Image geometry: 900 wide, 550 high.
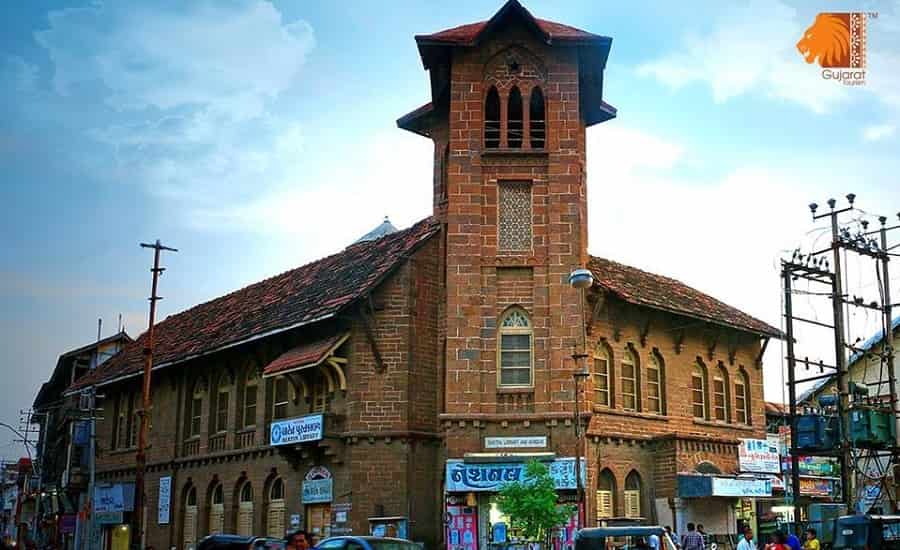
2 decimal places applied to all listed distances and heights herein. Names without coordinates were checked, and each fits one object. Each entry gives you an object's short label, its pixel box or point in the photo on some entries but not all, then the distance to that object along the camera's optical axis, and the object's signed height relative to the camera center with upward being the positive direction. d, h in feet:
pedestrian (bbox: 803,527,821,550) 74.90 -2.68
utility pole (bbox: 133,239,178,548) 106.83 +8.19
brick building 93.09 +13.56
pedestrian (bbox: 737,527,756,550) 84.40 -3.30
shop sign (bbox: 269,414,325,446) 96.73 +6.11
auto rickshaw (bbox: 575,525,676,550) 68.54 -2.42
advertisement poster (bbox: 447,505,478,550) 90.12 -2.61
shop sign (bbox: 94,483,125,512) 131.23 -0.38
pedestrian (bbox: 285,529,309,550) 49.32 -2.03
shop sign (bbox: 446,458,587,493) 89.15 +2.01
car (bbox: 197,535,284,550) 73.69 -3.28
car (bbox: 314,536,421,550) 65.77 -2.81
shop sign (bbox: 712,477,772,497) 99.45 +1.34
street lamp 80.12 +9.74
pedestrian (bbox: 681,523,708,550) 89.97 -3.31
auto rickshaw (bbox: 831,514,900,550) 68.03 -1.84
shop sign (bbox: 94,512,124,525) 135.33 -2.89
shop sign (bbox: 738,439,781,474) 111.75 +4.68
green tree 83.41 -0.46
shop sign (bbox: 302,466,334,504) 98.27 +1.01
